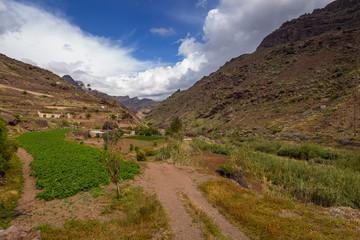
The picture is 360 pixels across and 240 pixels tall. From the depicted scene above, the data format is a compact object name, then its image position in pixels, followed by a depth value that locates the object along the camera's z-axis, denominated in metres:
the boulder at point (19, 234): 4.39
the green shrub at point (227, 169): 13.33
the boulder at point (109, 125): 46.63
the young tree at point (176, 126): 35.06
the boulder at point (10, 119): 30.98
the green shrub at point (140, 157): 18.36
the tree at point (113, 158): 7.95
